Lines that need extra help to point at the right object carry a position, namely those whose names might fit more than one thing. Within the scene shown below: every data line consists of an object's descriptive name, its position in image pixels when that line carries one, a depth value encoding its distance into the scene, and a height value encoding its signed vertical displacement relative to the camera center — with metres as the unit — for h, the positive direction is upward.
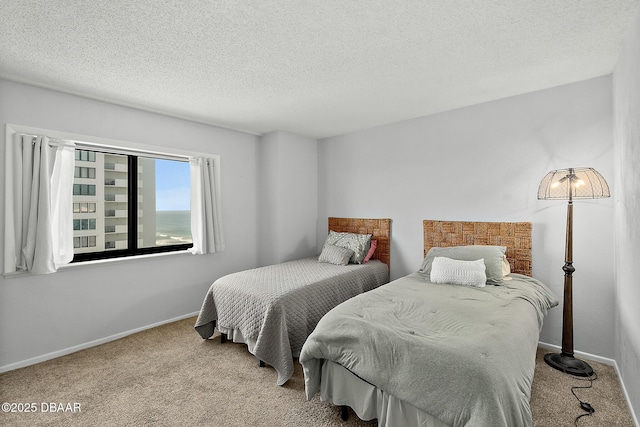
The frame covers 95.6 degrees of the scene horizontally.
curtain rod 2.64 +0.64
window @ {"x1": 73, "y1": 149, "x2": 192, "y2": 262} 3.08 +0.06
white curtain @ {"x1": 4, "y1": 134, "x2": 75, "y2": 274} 2.43 +0.04
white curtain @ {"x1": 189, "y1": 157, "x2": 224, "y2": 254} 3.62 +0.06
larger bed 1.31 -0.75
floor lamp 2.27 +0.11
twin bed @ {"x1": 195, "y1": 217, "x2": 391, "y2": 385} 2.38 -0.81
